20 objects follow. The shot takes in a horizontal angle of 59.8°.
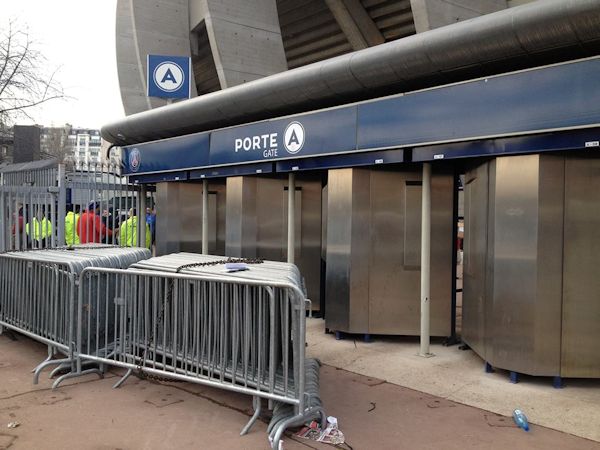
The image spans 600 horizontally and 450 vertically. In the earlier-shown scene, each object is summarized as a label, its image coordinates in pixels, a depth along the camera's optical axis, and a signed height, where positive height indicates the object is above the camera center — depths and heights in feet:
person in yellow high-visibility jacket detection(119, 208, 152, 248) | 35.96 -1.26
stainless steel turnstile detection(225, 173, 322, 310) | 28.66 -0.42
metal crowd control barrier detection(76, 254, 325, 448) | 12.96 -3.27
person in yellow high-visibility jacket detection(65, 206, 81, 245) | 33.14 -0.98
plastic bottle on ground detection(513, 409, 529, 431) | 13.26 -5.30
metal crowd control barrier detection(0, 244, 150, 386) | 17.63 -2.88
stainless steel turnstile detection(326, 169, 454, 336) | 22.17 -1.80
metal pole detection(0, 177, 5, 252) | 25.87 -0.57
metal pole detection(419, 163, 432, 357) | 20.26 -2.23
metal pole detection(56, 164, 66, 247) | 29.09 +0.44
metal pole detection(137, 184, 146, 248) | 37.83 -0.29
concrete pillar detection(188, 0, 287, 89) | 51.37 +17.58
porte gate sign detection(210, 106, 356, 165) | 21.84 +3.61
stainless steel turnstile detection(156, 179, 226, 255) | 34.58 -0.37
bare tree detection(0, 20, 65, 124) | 45.75 +12.19
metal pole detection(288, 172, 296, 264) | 26.99 -0.02
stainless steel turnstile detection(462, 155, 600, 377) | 16.29 -1.60
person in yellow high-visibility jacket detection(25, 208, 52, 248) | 27.99 -0.93
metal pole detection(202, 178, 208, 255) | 33.14 -0.49
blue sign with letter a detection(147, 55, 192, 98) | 34.65 +9.17
